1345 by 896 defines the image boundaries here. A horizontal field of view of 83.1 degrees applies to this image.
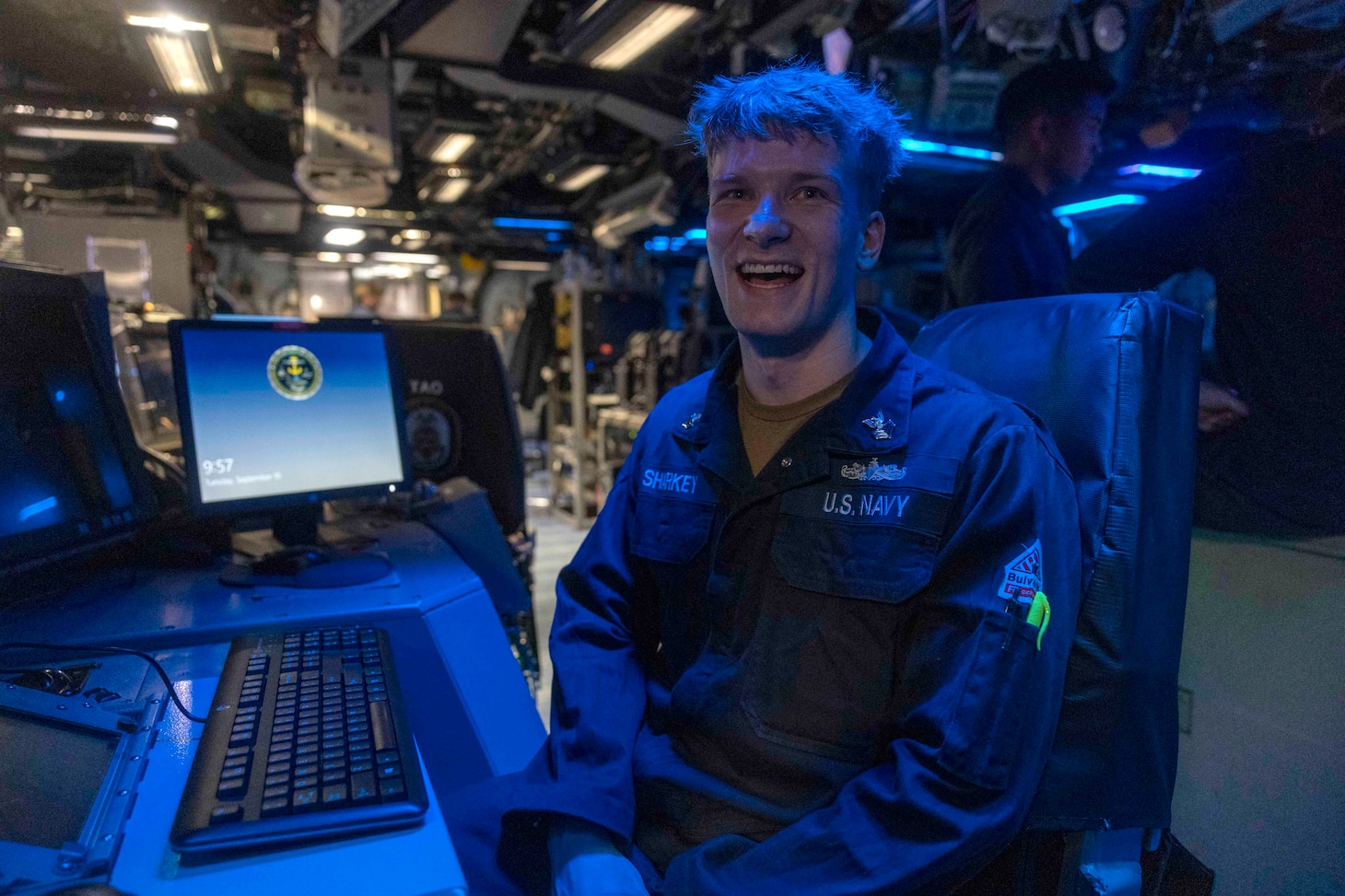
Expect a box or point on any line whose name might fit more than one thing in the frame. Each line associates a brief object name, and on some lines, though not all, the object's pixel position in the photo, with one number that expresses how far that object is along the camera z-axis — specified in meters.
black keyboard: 0.71
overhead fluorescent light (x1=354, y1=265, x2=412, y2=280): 12.37
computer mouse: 1.50
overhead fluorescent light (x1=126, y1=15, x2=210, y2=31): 3.60
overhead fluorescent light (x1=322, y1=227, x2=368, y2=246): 10.77
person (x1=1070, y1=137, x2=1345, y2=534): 1.41
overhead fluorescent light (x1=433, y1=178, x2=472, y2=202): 8.65
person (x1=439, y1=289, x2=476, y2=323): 10.34
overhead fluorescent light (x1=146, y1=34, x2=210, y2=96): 3.89
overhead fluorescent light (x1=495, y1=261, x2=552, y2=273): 12.68
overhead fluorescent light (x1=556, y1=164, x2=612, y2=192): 7.61
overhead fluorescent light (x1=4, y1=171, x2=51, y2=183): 7.68
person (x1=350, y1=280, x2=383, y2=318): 12.09
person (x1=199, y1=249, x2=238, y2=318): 5.89
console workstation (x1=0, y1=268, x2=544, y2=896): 0.70
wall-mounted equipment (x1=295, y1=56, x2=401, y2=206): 4.21
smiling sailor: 0.86
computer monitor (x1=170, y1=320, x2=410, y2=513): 1.52
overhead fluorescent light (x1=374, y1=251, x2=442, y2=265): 11.98
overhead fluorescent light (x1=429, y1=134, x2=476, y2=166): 6.80
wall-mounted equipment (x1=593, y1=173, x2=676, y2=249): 6.71
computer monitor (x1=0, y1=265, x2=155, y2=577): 1.21
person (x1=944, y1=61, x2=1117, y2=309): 2.10
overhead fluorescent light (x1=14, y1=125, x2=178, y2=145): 5.20
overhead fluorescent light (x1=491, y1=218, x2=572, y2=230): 10.58
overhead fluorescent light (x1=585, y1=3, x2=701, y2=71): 3.59
